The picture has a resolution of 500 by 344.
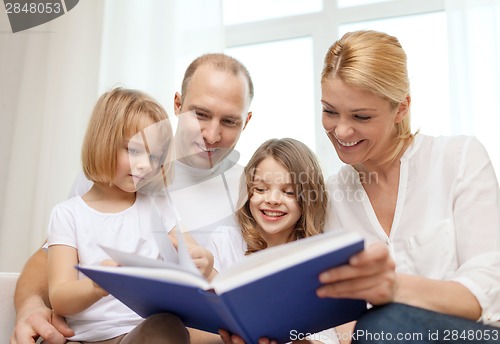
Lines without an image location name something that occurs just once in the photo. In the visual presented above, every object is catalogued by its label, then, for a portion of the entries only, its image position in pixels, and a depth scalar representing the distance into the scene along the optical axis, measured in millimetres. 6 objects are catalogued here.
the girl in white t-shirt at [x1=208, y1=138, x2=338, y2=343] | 1490
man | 1217
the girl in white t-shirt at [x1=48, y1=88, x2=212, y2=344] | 1213
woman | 1234
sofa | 1345
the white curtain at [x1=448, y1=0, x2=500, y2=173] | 2176
